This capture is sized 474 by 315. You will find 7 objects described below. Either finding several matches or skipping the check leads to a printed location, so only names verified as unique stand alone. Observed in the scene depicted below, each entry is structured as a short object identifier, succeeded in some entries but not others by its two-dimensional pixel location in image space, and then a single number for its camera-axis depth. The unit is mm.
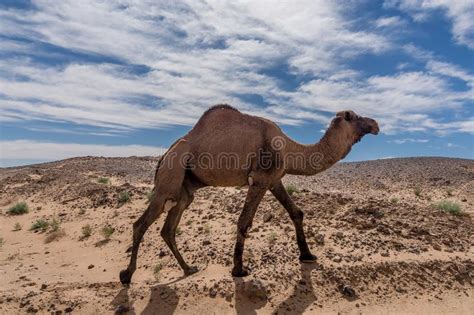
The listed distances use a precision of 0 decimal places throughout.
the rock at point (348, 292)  6102
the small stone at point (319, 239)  7637
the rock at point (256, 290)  5898
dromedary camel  6488
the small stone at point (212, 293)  5941
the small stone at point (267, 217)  8911
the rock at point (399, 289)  6327
